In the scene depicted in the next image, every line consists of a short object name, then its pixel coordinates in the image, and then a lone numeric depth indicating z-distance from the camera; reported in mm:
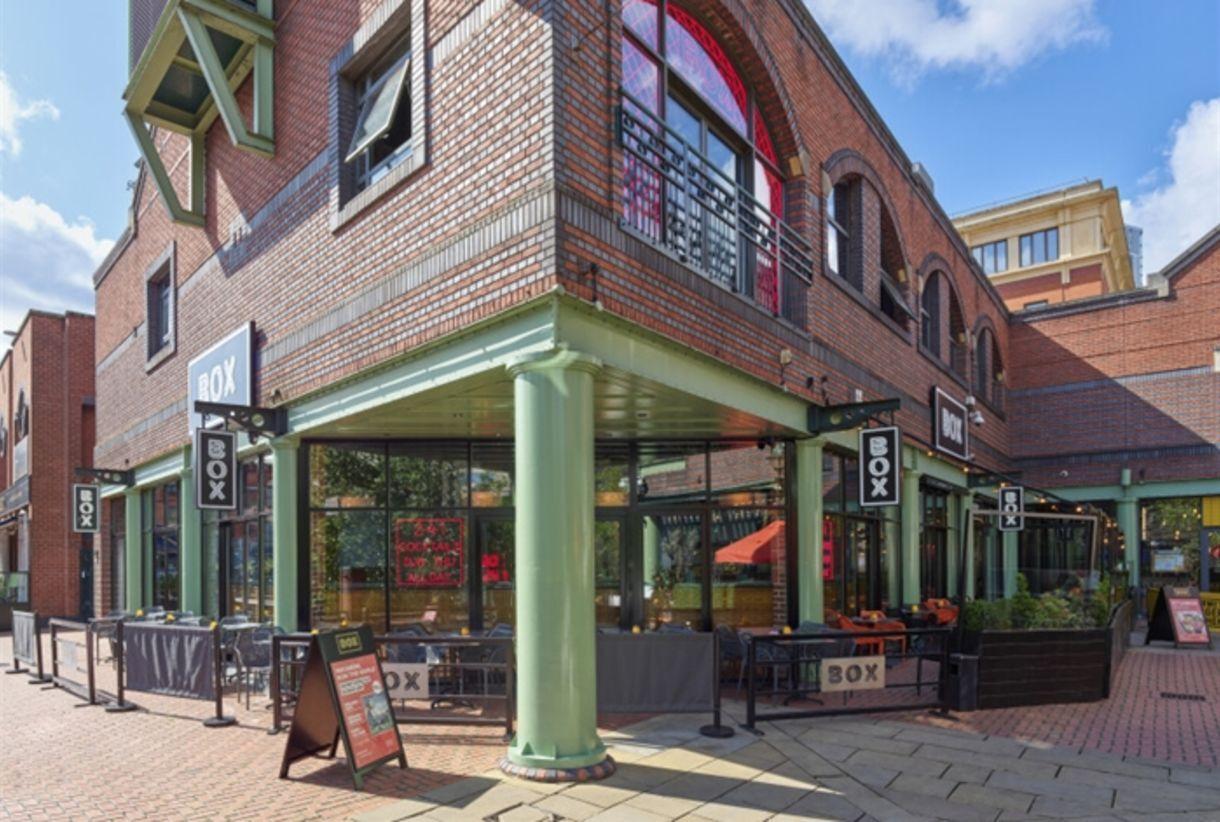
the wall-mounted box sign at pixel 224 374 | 11227
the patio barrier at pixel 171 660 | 8938
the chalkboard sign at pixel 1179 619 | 14336
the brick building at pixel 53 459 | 22422
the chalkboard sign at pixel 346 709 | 6172
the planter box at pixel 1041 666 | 8773
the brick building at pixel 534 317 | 6625
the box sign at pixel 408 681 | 7570
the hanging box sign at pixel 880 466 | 10250
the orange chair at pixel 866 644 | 10516
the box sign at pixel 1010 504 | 16422
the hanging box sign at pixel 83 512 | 17188
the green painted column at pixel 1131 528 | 20219
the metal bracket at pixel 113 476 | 16938
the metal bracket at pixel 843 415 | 10008
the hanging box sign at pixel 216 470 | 10797
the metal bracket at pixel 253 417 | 9953
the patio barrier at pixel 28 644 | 11195
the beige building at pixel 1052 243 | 43438
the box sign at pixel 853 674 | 7941
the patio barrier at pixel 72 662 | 9484
